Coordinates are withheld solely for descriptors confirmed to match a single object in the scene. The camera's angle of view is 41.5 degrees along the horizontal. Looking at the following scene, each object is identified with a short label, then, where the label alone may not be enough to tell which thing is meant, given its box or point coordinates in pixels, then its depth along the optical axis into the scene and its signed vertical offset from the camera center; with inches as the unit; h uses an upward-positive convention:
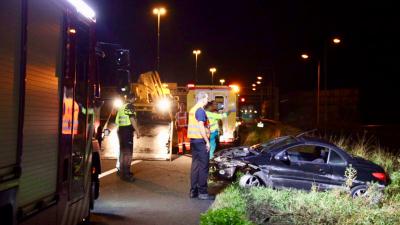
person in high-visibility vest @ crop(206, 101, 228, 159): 563.5 +7.4
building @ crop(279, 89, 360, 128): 1876.2 +99.4
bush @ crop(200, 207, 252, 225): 229.1 -37.4
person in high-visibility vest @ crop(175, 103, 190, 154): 696.4 +4.2
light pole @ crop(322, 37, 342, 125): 1327.5 +206.4
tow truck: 633.0 +14.2
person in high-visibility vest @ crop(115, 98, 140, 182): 462.3 -2.0
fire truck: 153.1 +6.7
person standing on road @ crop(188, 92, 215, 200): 379.6 -11.1
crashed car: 399.5 -26.7
